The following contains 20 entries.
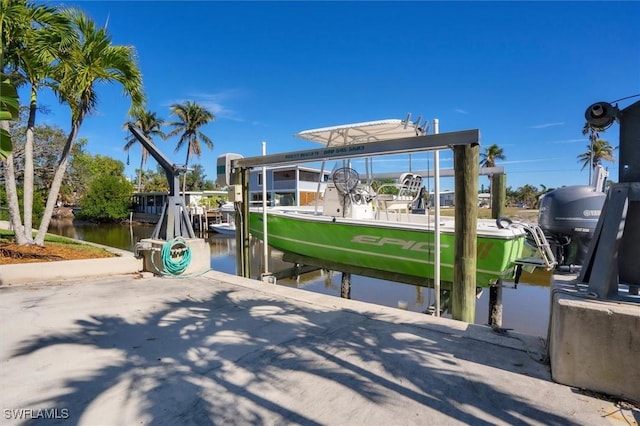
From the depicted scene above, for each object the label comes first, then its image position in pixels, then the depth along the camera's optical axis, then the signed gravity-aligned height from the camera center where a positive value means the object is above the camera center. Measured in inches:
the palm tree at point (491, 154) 1638.2 +248.4
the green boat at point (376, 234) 241.8 -22.9
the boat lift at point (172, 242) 240.7 -24.1
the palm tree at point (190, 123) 1222.3 +312.0
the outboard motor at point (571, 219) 207.5 -10.3
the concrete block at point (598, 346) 86.7 -38.2
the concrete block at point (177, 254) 244.1 -34.4
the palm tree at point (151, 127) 1352.1 +331.3
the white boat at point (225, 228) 936.7 -56.2
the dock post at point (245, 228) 265.0 -16.1
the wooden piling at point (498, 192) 384.8 +13.2
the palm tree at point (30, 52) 262.7 +125.7
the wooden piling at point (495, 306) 264.1 -80.6
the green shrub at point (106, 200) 1407.5 +40.9
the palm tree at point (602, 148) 1208.5 +202.2
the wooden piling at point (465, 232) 158.1 -12.9
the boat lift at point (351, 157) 158.7 +29.6
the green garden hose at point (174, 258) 237.3 -34.8
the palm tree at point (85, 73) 281.3 +117.1
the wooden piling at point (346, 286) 356.8 -83.9
